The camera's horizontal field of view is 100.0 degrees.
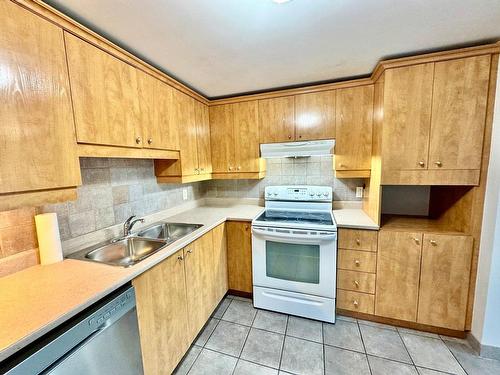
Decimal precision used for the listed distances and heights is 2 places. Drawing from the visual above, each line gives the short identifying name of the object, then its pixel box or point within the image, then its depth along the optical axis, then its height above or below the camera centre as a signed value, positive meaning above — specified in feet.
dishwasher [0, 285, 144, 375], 2.44 -2.36
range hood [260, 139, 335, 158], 6.94 +0.60
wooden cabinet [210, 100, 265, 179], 7.89 +1.03
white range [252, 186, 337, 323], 6.26 -3.07
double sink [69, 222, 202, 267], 4.78 -1.93
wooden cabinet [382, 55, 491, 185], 4.99 +1.04
